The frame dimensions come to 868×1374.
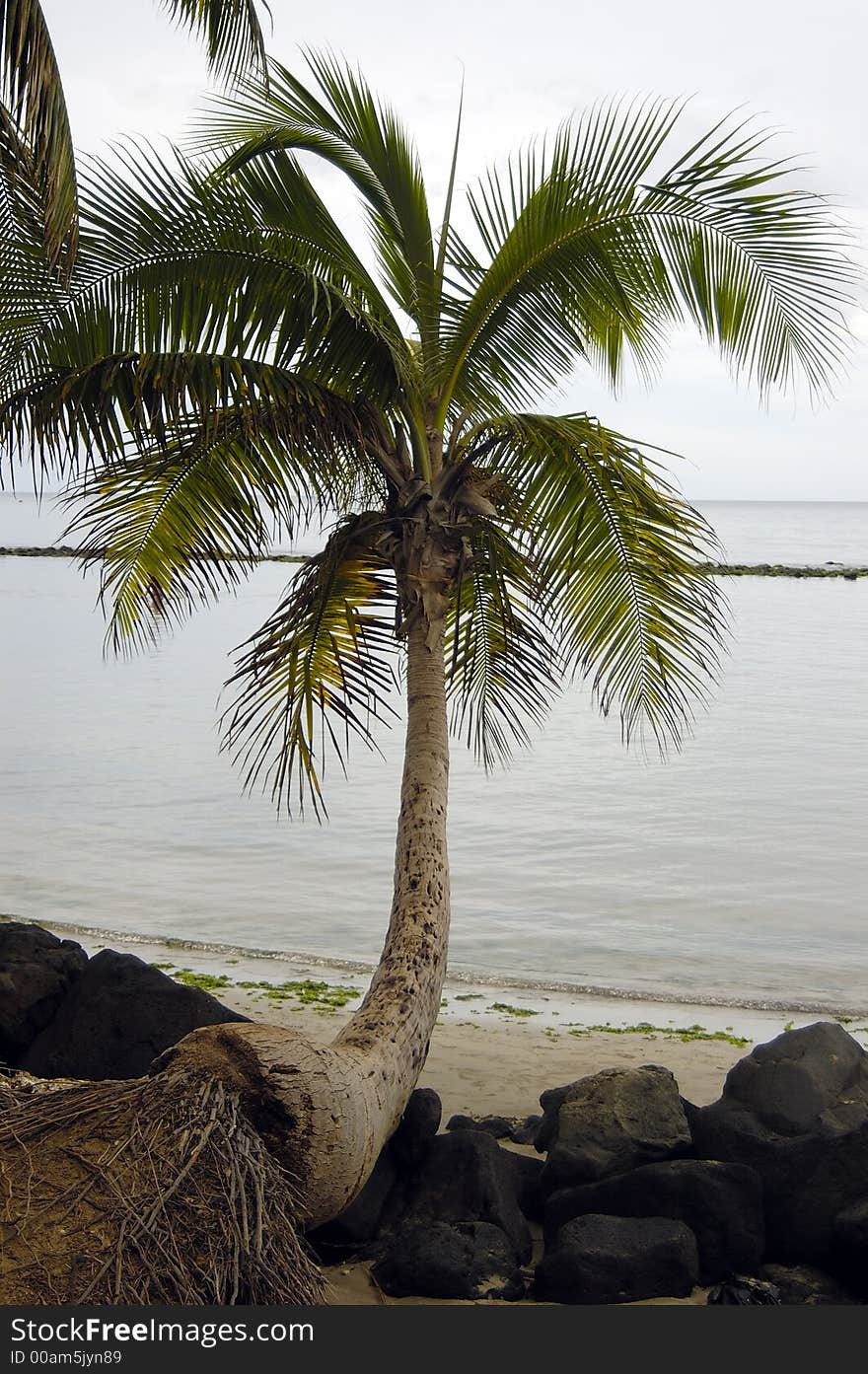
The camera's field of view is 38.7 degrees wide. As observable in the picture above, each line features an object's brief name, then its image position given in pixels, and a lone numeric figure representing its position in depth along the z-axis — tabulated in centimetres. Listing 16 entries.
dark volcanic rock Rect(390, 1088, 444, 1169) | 608
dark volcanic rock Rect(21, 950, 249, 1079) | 670
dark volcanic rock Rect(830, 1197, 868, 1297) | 520
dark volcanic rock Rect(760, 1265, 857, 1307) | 522
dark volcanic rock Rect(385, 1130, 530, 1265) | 571
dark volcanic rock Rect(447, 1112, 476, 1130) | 689
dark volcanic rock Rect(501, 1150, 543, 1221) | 602
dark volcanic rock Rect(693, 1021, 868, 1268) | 553
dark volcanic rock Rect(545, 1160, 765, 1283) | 540
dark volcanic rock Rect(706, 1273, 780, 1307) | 509
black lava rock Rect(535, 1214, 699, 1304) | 513
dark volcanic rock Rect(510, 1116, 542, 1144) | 682
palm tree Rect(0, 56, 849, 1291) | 640
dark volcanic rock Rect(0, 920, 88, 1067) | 716
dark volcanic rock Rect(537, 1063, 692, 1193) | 586
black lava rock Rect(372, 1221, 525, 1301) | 521
